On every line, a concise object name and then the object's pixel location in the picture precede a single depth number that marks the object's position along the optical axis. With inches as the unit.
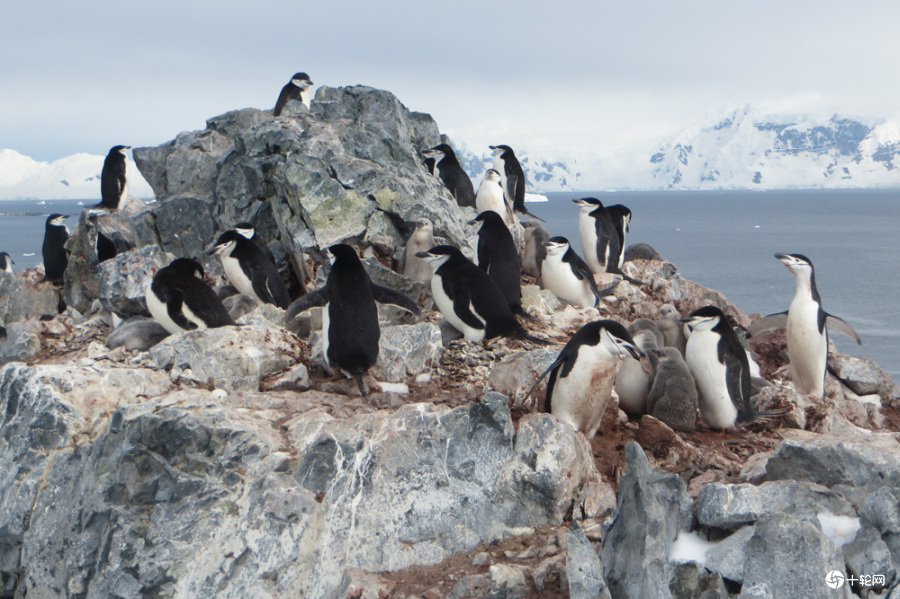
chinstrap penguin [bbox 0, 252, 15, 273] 678.5
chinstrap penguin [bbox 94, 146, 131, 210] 512.7
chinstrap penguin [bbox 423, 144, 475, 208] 498.0
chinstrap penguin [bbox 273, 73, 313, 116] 568.4
